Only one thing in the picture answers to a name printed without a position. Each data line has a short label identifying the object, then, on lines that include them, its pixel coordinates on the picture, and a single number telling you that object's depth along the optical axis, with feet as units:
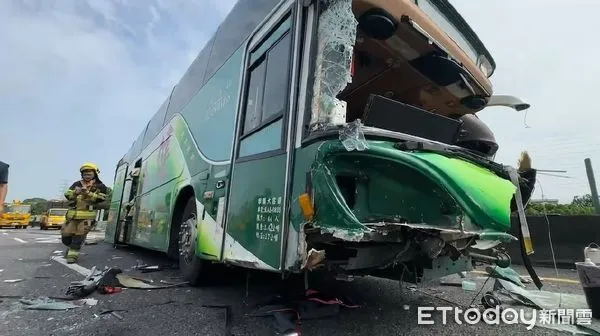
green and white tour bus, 6.79
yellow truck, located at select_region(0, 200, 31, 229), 98.78
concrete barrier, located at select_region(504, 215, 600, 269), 19.04
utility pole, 18.71
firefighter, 21.53
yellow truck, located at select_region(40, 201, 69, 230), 96.12
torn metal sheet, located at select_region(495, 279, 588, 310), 10.44
